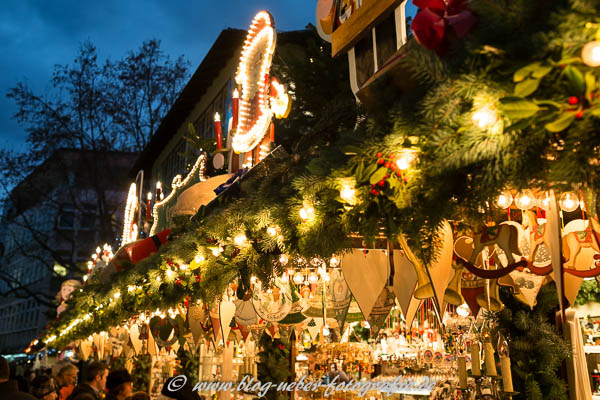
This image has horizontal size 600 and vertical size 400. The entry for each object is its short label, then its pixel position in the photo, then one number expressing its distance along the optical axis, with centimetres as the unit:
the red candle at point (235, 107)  928
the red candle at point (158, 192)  1473
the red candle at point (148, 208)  1627
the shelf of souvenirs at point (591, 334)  842
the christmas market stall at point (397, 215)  185
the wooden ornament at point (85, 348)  1760
